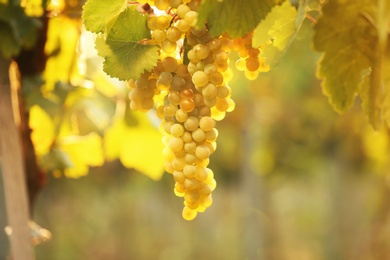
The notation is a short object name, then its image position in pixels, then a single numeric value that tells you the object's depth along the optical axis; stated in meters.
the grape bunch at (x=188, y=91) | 1.00
